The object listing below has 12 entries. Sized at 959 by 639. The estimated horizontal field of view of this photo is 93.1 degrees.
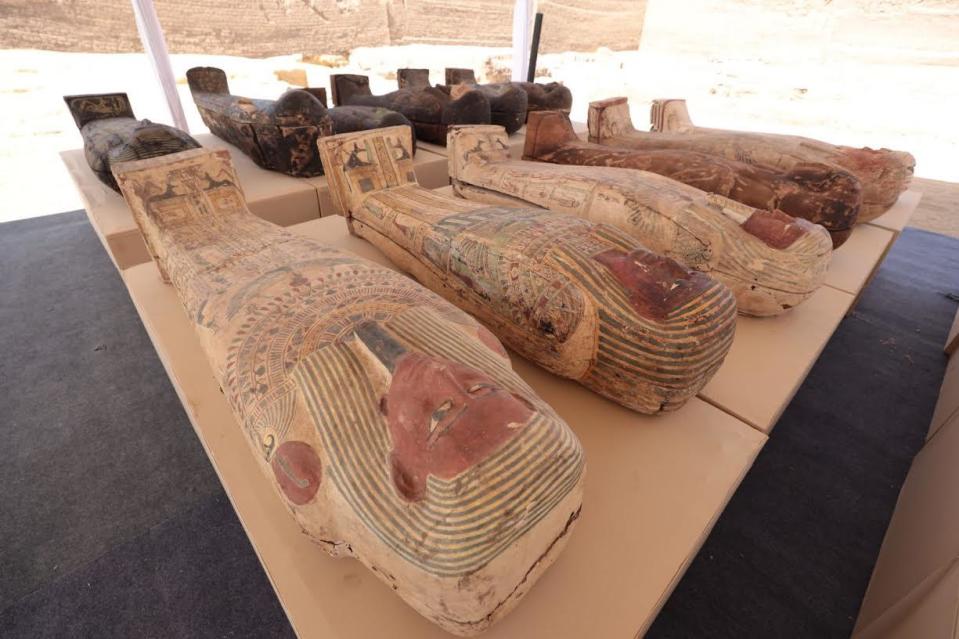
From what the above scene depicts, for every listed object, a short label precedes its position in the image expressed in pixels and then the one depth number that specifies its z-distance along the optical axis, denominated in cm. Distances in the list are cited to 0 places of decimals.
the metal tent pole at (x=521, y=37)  573
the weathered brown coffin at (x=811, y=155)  236
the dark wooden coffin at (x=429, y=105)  338
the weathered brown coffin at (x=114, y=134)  207
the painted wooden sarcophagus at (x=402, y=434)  68
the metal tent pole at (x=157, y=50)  341
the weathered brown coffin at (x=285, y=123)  255
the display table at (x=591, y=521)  89
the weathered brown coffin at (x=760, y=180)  188
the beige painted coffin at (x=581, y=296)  111
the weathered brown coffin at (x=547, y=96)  424
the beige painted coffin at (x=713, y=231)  154
